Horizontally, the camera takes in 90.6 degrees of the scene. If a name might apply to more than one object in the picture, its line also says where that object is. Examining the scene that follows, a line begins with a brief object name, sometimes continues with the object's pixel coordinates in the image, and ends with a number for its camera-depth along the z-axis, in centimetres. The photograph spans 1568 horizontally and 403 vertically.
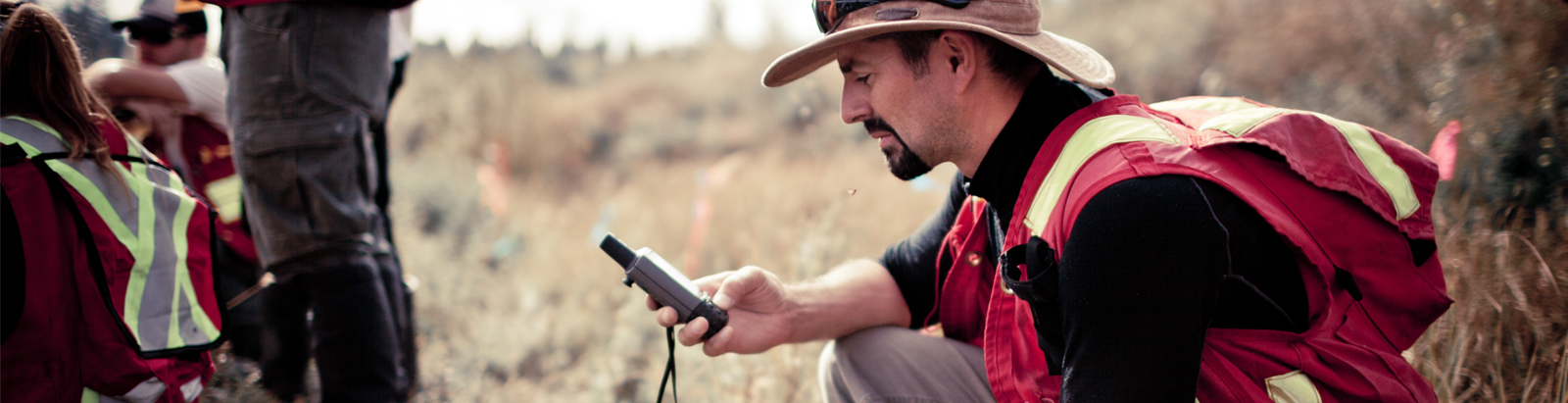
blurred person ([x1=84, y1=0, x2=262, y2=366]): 276
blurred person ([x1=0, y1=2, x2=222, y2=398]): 155
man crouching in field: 117
